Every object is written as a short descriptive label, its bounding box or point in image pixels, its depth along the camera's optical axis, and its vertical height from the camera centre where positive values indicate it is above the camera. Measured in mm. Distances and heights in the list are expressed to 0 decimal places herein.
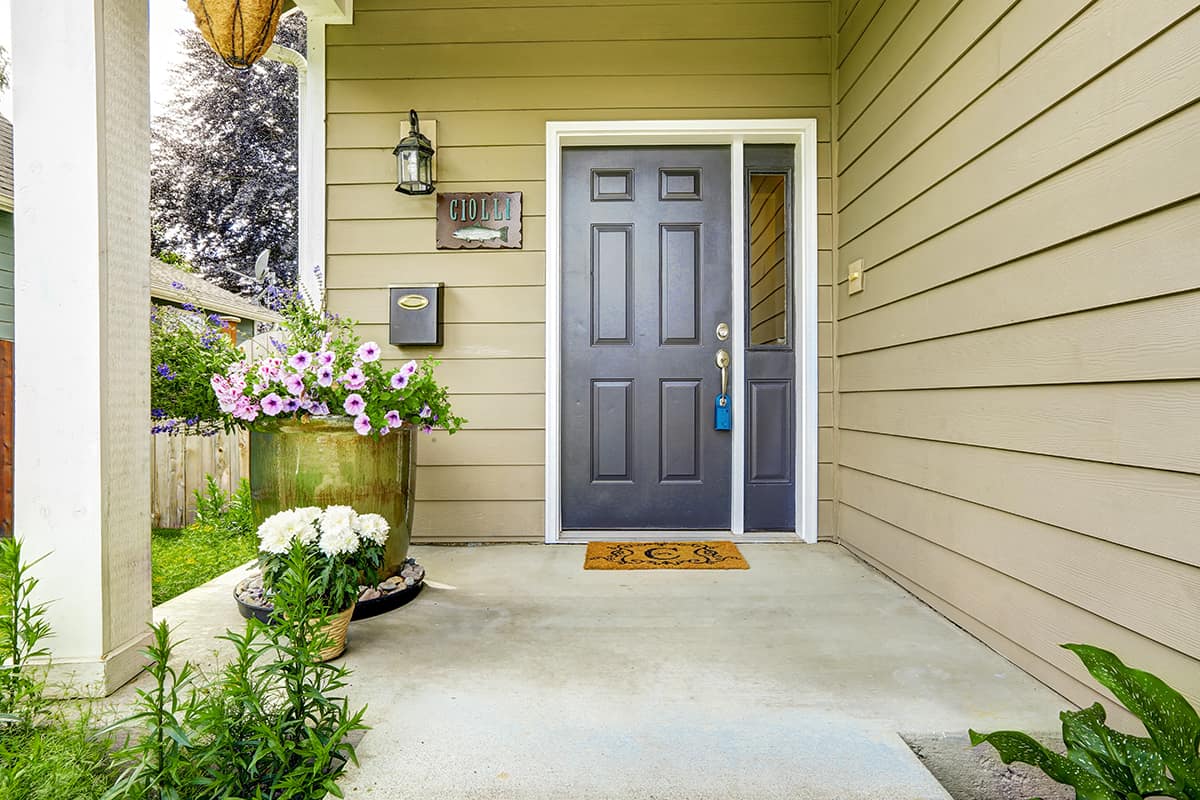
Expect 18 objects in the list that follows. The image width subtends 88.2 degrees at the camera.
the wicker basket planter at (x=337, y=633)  1578 -619
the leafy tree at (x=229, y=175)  11133 +3973
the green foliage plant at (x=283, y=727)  1027 -588
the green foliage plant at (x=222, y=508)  3185 -641
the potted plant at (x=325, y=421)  1960 -87
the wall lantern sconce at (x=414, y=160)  2721 +1038
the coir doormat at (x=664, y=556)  2484 -678
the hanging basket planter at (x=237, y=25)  2070 +1263
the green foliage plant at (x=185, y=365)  2090 +99
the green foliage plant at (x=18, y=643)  1197 -512
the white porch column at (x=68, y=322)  1376 +161
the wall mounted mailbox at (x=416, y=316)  2807 +359
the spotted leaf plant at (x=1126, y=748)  884 -534
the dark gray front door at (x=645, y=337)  2920 +275
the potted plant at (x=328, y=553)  1528 -400
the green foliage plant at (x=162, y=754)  945 -577
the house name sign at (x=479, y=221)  2852 +803
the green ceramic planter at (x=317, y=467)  1999 -238
